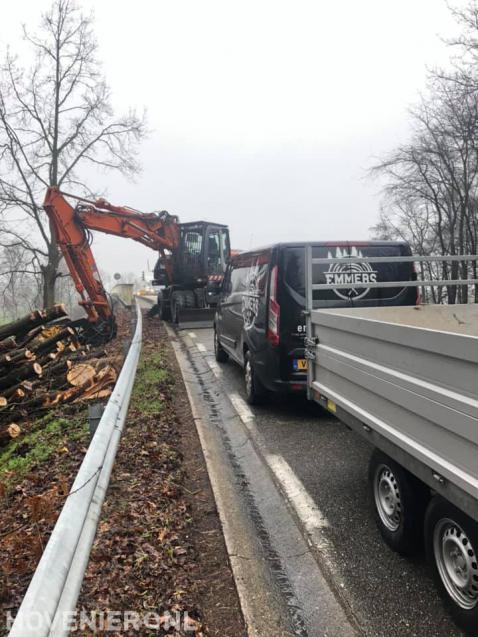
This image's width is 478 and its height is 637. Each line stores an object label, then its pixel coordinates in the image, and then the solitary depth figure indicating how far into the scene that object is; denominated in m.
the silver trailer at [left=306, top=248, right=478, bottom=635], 1.98
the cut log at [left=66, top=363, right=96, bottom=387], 6.82
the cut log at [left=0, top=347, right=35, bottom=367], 6.70
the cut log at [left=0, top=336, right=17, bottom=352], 7.09
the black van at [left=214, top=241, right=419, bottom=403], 5.21
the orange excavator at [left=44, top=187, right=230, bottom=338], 11.95
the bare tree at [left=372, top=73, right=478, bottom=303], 16.48
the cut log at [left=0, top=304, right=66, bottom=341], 8.05
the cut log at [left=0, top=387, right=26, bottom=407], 6.36
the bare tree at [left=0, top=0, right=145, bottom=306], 20.11
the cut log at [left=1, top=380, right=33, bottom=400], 6.38
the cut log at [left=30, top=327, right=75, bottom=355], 7.91
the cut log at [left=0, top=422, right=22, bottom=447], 5.57
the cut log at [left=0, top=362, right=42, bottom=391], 6.56
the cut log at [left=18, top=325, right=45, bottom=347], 8.47
